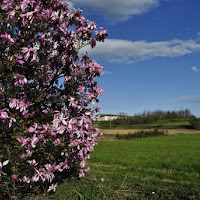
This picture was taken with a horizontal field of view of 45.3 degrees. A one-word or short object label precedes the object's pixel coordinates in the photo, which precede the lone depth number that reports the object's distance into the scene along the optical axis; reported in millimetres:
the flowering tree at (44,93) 4449
